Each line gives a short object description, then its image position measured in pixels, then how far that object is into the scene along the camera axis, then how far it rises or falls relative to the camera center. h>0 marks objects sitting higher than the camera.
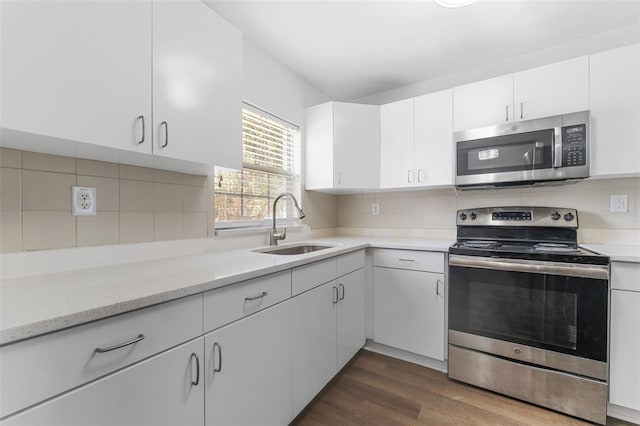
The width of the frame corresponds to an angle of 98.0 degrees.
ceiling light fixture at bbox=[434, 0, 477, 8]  1.40 +1.06
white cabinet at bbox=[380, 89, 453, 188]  2.19 +0.57
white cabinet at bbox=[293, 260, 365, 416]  1.46 -0.75
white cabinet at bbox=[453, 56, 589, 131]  1.76 +0.79
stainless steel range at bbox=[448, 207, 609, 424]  1.49 -0.62
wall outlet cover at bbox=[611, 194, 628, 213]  1.87 +0.05
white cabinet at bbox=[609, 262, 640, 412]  1.45 -0.67
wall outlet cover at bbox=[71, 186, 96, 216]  1.18 +0.04
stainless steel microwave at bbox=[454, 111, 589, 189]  1.71 +0.39
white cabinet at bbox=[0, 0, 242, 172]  0.84 +0.49
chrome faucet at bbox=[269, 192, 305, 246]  2.06 -0.19
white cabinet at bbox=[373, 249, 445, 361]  1.96 -0.67
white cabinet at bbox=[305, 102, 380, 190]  2.43 +0.57
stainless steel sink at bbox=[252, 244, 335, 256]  1.99 -0.30
